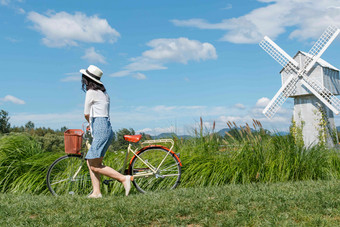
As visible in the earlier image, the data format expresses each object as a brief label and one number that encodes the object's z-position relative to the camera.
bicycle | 6.17
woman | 5.64
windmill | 18.34
